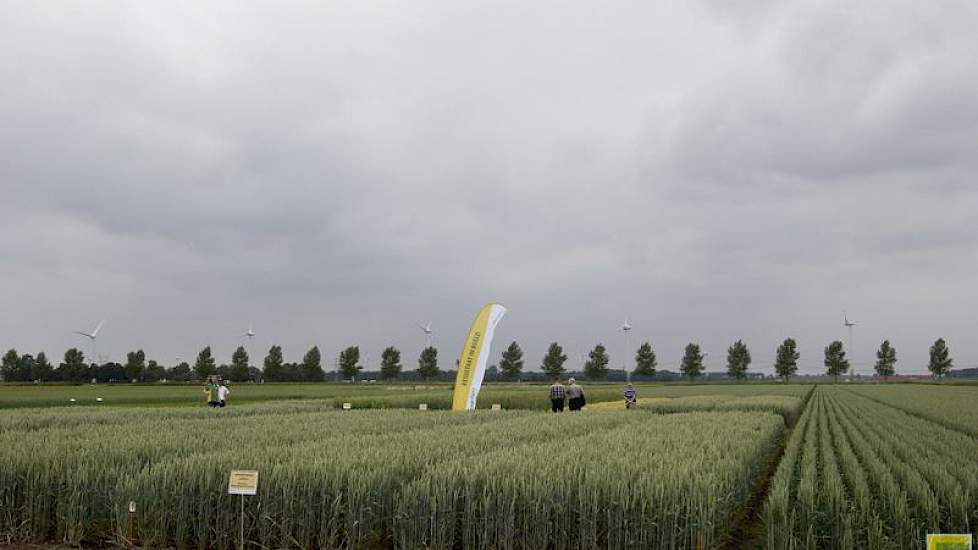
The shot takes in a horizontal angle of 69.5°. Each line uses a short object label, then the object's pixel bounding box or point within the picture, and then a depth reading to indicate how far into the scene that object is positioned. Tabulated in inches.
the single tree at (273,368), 5546.3
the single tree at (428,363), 5556.1
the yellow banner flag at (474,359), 1253.1
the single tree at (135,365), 5531.5
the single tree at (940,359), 6063.0
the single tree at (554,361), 5664.4
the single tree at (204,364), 5388.8
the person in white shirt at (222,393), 1286.9
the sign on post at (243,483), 367.6
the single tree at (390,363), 5649.6
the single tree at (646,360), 5762.8
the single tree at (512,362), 5595.5
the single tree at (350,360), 5738.2
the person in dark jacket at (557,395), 1241.4
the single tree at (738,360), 5994.1
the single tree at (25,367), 6064.5
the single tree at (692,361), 5910.4
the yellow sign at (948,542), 258.2
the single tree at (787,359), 6131.9
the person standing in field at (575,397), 1300.4
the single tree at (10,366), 6176.2
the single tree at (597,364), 5698.8
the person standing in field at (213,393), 1254.3
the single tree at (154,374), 5561.0
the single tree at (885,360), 6363.2
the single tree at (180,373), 5482.3
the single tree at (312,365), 5511.8
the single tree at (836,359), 6176.2
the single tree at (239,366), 5492.1
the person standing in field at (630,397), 1376.7
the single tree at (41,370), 5748.0
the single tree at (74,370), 5398.6
